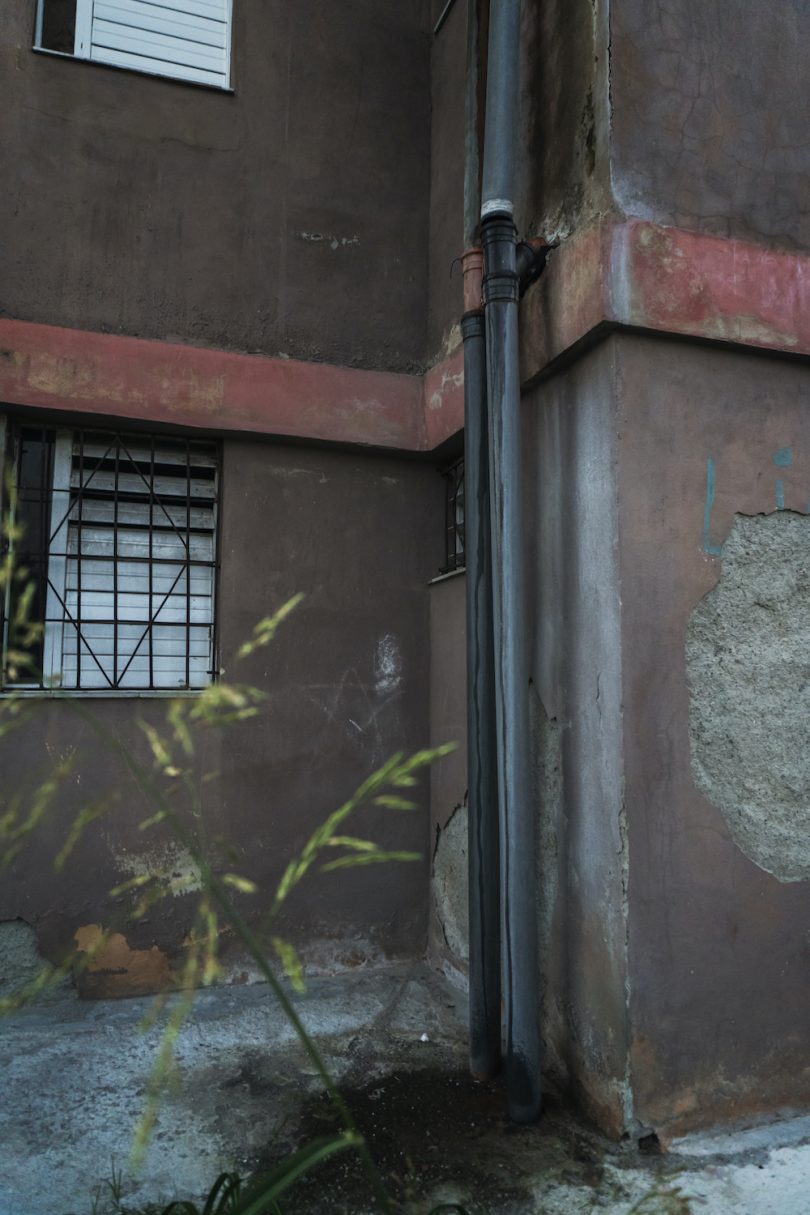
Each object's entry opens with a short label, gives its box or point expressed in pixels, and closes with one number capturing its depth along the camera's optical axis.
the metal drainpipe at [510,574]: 3.09
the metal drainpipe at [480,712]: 3.30
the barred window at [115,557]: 4.26
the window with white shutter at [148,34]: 4.43
